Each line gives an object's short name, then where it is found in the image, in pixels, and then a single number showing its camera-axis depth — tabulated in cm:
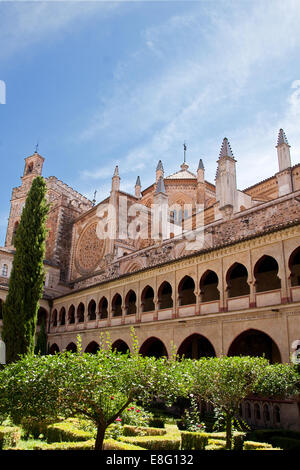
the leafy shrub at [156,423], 1208
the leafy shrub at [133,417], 1049
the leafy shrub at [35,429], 984
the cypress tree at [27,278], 1679
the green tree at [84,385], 578
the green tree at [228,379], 880
